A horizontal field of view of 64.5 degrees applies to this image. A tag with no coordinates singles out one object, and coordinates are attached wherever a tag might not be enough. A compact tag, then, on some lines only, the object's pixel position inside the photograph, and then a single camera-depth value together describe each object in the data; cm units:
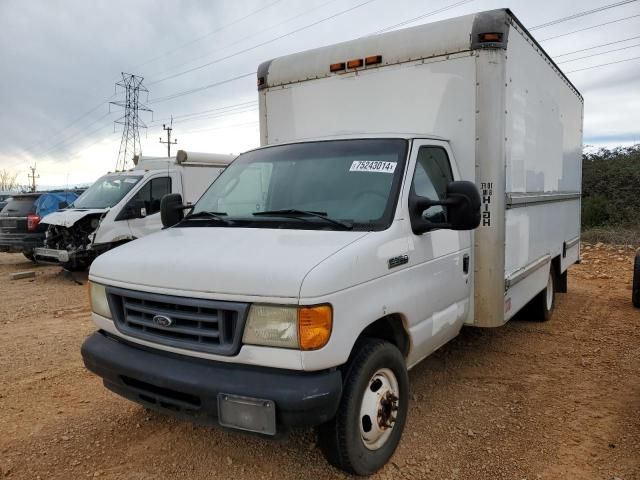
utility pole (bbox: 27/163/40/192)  8209
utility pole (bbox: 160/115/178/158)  5084
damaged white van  1014
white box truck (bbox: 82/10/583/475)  261
